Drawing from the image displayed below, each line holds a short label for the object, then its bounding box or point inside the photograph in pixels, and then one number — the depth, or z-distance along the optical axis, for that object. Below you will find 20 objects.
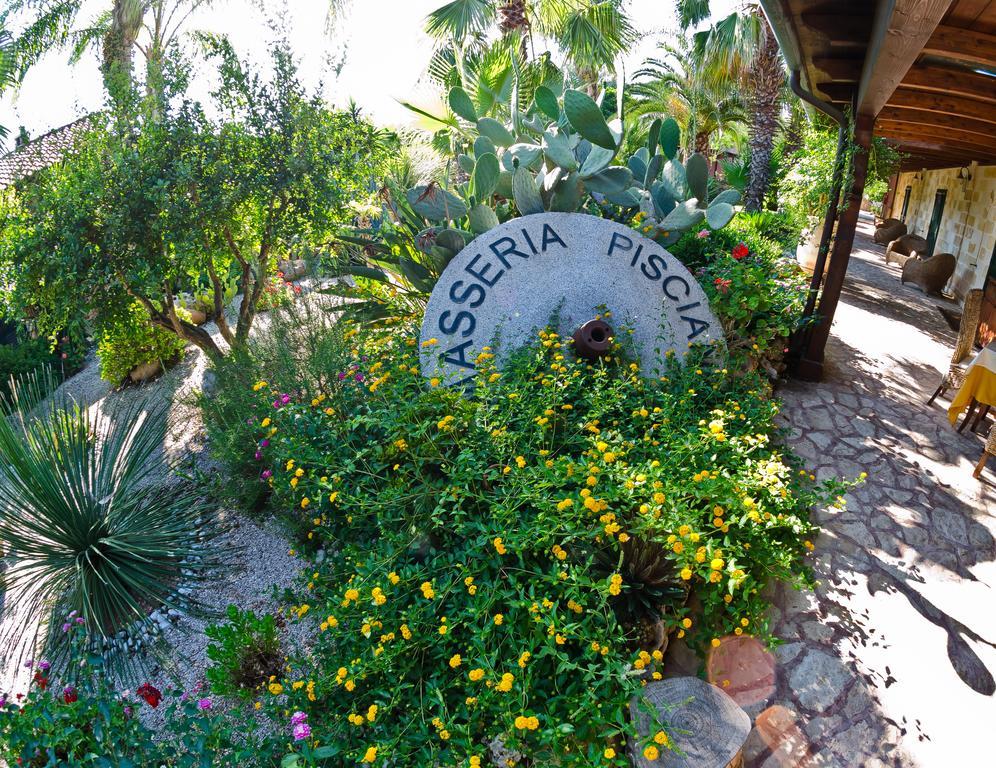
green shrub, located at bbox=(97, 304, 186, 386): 7.57
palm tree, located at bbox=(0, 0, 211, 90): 10.98
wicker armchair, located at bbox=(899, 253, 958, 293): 9.55
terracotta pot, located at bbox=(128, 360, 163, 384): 7.96
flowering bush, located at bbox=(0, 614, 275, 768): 1.98
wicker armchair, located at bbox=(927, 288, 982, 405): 4.89
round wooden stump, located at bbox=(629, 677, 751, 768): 2.04
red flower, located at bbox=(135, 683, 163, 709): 2.38
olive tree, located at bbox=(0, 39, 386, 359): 4.66
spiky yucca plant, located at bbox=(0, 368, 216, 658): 3.20
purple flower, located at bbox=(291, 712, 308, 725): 2.13
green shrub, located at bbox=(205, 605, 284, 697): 2.71
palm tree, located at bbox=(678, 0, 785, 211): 11.79
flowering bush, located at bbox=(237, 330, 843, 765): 2.08
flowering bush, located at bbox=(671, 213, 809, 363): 4.41
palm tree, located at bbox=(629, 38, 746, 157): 15.84
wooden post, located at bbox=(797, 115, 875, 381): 4.72
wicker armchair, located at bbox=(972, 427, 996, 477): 3.90
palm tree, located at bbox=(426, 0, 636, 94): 11.19
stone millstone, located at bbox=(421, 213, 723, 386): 3.78
